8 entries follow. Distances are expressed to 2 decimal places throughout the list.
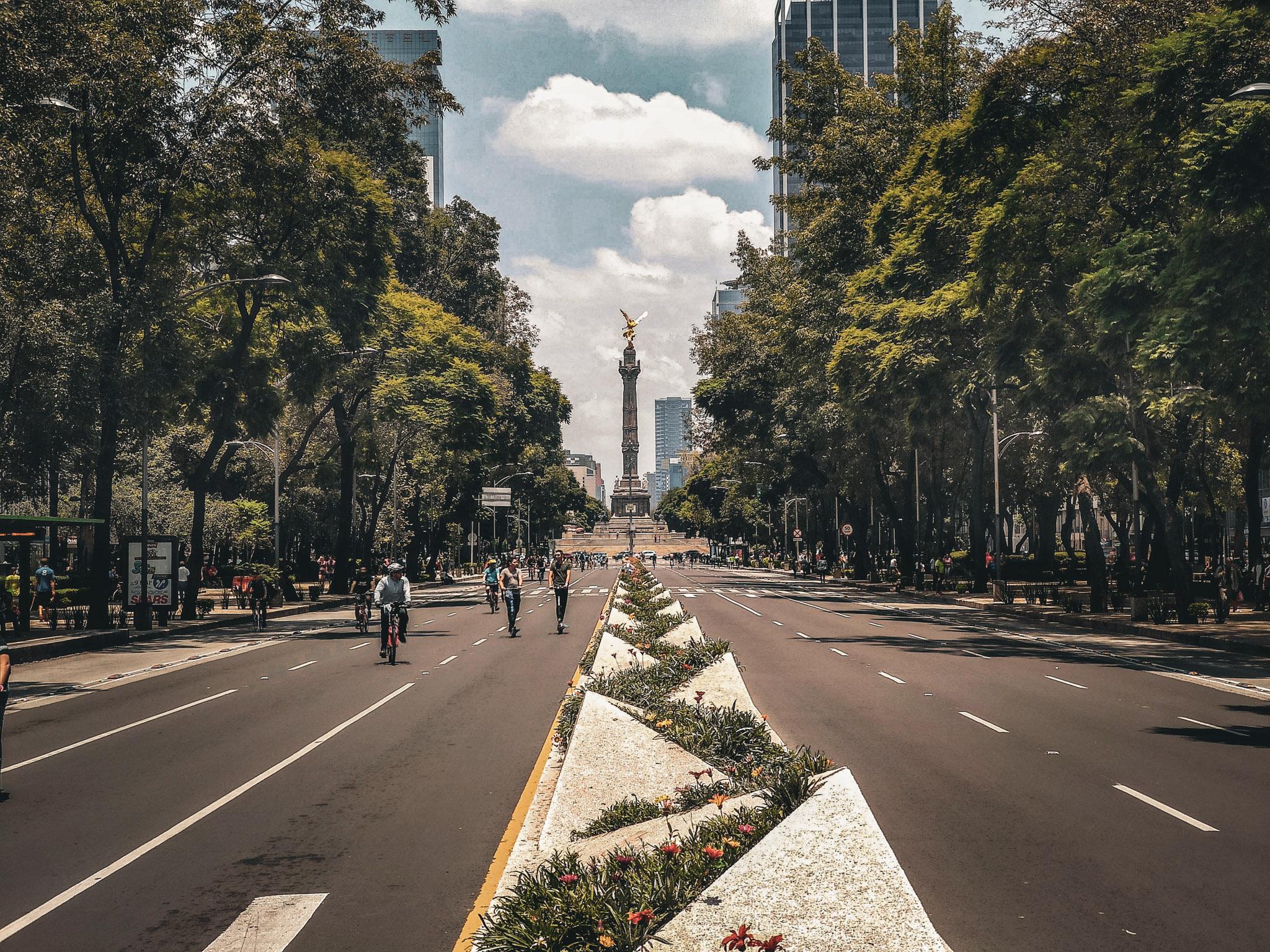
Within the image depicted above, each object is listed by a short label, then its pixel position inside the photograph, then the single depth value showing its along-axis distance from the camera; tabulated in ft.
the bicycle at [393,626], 76.79
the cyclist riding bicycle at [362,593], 108.27
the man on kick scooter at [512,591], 100.73
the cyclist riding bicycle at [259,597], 117.70
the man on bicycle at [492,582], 139.64
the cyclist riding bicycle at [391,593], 76.07
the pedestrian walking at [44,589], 115.75
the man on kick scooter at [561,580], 104.68
